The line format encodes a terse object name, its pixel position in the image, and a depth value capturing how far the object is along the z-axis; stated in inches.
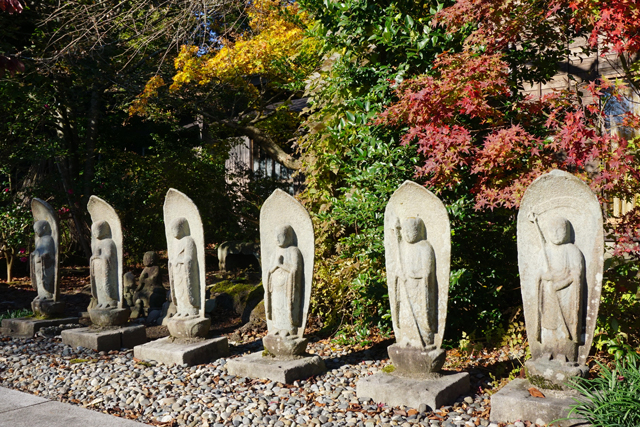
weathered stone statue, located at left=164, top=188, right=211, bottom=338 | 219.3
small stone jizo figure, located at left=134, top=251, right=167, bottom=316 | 315.0
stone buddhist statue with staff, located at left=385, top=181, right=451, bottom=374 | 160.2
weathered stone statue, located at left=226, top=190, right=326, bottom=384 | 190.1
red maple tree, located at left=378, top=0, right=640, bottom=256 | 154.8
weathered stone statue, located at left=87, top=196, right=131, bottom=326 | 247.8
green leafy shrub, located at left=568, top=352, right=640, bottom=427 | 122.5
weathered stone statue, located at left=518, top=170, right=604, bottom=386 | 139.8
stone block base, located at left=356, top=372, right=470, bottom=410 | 149.5
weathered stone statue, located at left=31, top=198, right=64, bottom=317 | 273.9
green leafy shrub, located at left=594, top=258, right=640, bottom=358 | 170.2
